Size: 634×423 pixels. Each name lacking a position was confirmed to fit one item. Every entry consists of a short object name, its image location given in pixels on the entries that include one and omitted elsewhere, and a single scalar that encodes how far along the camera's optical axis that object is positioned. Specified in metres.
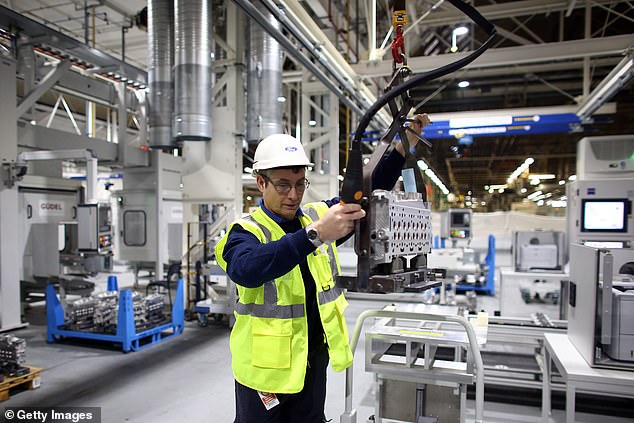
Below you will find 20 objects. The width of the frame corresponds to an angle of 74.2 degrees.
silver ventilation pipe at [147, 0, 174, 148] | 5.44
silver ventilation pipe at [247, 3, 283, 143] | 5.60
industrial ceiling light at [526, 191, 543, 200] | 19.45
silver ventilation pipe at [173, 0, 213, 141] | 4.91
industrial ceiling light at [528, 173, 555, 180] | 16.09
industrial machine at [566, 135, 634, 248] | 5.57
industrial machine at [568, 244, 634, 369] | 2.48
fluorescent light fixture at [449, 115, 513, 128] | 7.55
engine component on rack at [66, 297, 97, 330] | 5.32
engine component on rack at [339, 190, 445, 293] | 1.37
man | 1.57
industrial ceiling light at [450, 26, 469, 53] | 5.02
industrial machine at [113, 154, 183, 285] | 7.43
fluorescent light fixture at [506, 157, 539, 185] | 13.15
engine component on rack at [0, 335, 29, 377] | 3.91
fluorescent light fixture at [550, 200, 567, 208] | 15.37
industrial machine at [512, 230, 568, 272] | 5.77
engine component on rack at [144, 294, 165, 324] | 5.47
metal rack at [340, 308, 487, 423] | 2.24
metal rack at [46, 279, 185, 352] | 4.92
